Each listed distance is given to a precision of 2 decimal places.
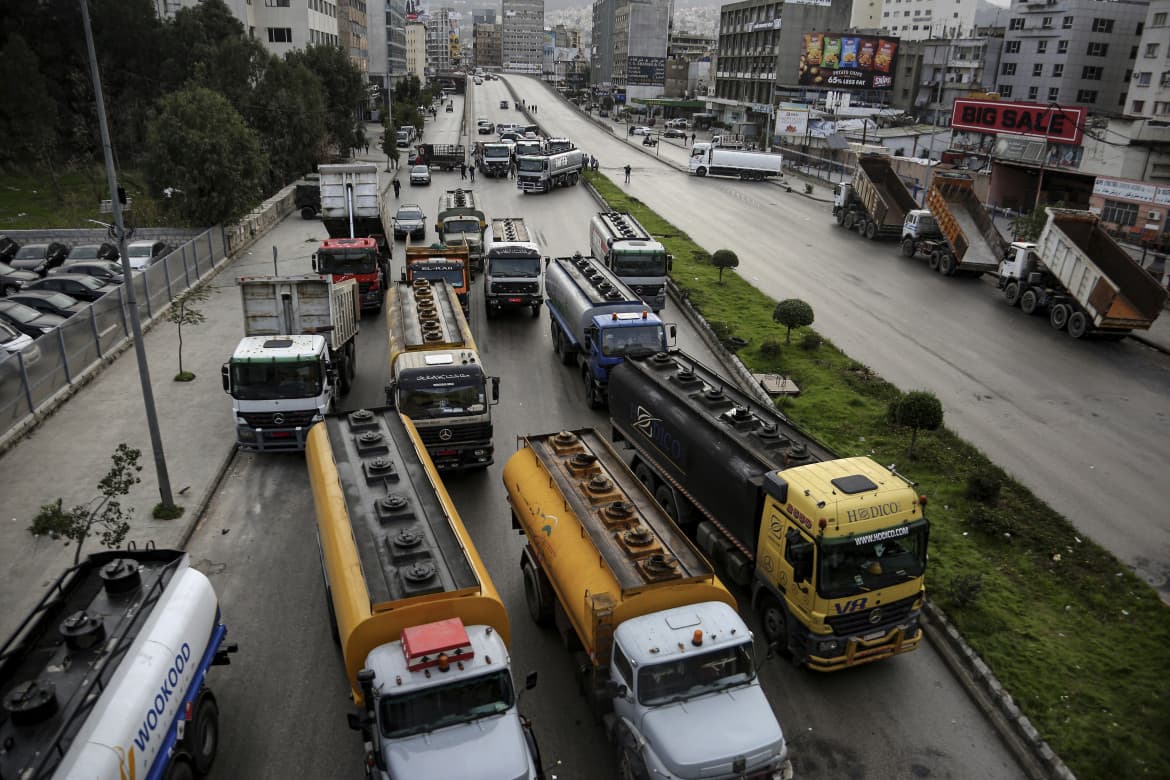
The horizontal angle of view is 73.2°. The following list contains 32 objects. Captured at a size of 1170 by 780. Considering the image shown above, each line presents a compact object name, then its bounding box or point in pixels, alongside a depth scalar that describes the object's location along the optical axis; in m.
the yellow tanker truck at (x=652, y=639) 9.08
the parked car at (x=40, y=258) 32.78
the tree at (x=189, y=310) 23.24
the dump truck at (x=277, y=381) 17.75
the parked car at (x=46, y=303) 26.61
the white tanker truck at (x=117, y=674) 7.41
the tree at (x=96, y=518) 12.59
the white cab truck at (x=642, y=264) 28.61
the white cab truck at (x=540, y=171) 56.59
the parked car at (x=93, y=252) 33.59
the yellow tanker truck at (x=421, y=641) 8.52
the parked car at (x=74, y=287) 29.05
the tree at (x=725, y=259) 33.91
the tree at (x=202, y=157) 35.59
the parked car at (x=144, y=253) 33.03
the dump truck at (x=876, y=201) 44.69
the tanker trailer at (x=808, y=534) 11.12
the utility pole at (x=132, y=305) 13.34
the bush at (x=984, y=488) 16.47
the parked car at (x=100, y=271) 30.55
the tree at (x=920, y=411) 17.45
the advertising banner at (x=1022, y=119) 45.69
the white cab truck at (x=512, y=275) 28.09
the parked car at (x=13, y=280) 29.91
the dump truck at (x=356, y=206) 33.06
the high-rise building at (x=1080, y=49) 77.75
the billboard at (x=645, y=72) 170.12
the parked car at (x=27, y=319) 24.52
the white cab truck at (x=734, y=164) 67.00
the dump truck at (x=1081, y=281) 27.58
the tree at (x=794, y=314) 25.19
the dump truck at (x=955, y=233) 36.91
